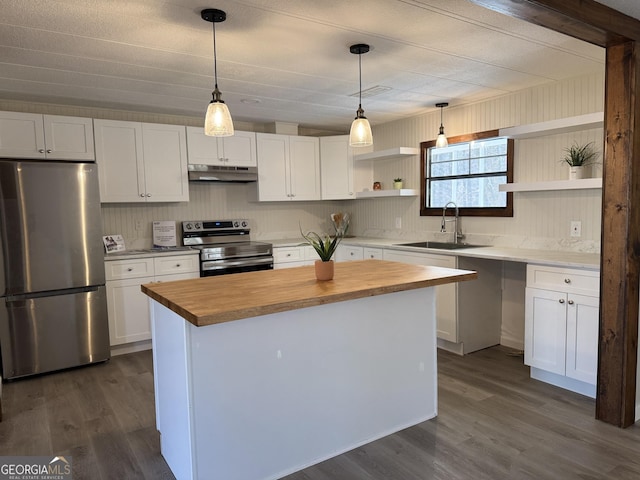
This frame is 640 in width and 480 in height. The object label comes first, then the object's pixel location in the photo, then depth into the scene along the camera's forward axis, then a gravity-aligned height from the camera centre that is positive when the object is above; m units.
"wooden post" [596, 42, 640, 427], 2.43 -0.20
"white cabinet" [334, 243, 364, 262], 4.74 -0.47
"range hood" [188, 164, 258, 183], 4.49 +0.40
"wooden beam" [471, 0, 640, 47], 1.94 +0.88
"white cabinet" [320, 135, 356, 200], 5.23 +0.49
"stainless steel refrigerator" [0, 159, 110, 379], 3.40 -0.41
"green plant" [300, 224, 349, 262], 2.44 -0.22
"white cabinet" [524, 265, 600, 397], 2.88 -0.82
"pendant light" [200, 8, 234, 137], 2.23 +0.49
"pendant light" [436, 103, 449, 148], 4.05 +0.61
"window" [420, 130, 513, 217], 4.05 +0.32
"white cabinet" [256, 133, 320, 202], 4.93 +0.49
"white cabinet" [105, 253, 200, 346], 3.94 -0.69
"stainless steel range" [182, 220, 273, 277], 4.42 -0.35
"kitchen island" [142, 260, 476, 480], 1.95 -0.77
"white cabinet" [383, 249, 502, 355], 3.79 -0.86
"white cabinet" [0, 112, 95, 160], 3.60 +0.67
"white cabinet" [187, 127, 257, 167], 4.48 +0.65
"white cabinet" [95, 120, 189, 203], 4.04 +0.49
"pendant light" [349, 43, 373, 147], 2.65 +0.47
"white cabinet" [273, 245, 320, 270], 4.81 -0.50
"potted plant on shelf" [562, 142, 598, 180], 3.32 +0.35
